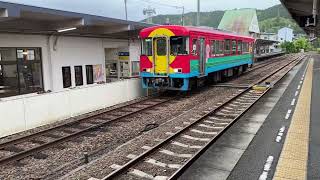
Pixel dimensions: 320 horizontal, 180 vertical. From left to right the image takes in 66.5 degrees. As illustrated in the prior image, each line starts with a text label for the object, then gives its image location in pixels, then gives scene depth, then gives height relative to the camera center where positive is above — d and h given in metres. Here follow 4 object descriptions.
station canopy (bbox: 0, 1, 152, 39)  8.02 +1.99
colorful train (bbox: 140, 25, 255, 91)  11.52 +0.52
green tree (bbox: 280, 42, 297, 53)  76.35 +5.73
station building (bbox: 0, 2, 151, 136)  8.05 +0.20
